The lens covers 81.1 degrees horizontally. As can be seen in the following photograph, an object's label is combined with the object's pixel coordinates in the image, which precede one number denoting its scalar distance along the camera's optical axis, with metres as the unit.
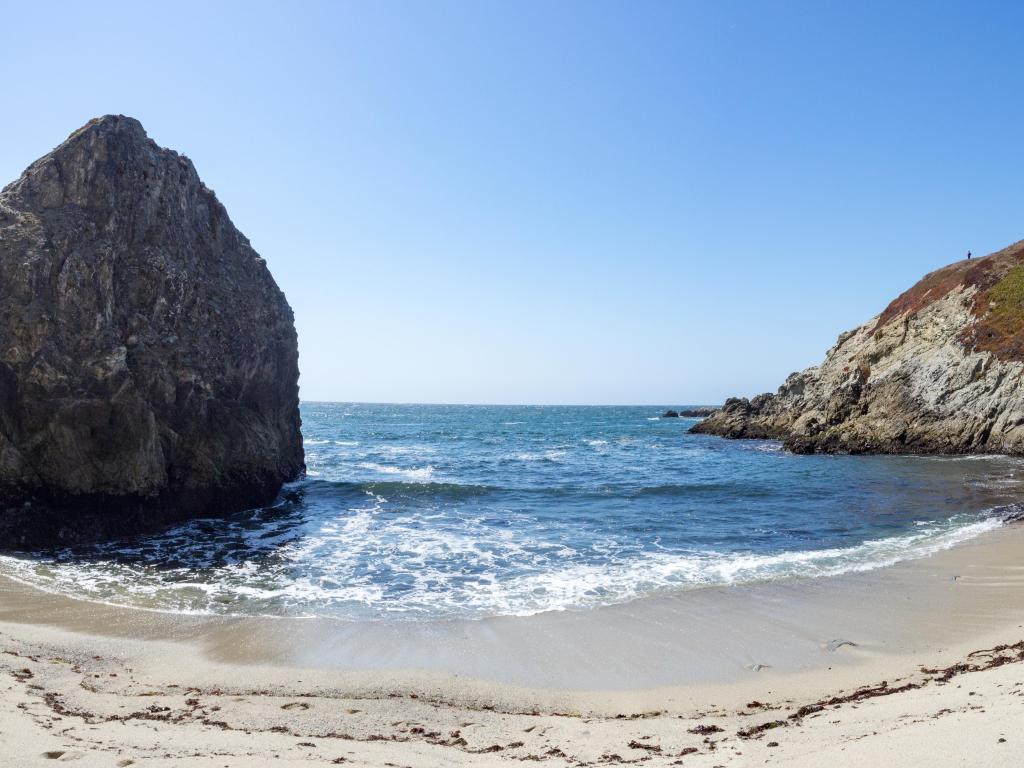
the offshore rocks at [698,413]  107.62
